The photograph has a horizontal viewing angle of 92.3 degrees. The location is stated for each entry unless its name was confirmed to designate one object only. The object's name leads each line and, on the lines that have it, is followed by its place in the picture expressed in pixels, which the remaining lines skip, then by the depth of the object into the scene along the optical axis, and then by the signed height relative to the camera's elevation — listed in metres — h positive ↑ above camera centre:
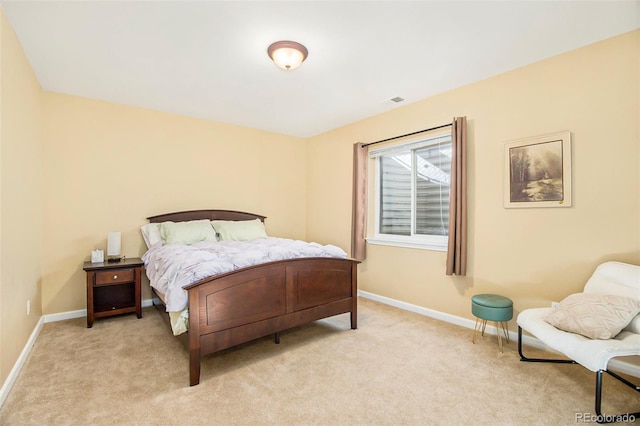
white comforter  2.16 -0.38
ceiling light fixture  2.36 +1.26
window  3.48 +0.25
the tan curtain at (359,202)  4.13 +0.15
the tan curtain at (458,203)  3.06 +0.11
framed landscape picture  2.51 +0.37
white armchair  1.72 -0.69
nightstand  3.11 -0.86
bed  2.13 -0.71
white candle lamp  3.44 -0.38
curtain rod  3.32 +0.95
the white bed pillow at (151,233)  3.58 -0.25
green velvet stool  2.53 -0.79
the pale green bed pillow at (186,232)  3.55 -0.23
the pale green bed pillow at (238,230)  3.92 -0.22
